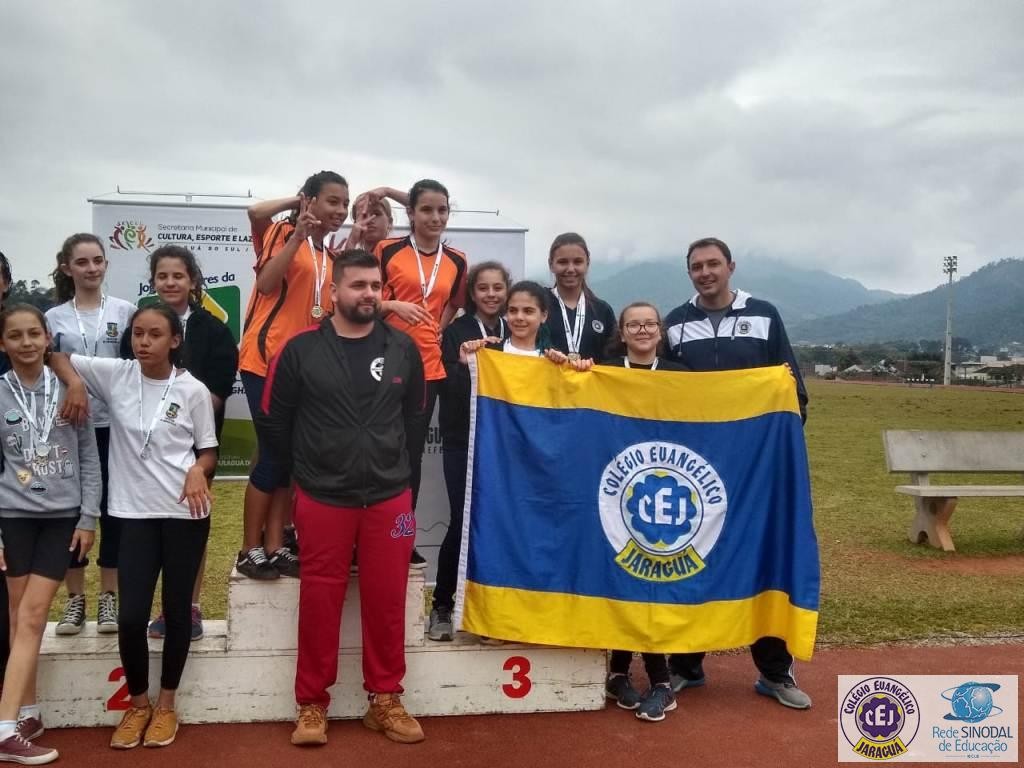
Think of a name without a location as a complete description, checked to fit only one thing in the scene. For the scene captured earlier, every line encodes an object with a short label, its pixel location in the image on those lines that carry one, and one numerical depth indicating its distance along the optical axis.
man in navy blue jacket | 4.66
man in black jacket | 3.88
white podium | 4.10
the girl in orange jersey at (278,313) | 4.29
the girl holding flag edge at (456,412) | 4.59
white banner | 7.25
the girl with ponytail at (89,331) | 4.31
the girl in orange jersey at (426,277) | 4.56
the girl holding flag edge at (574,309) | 4.89
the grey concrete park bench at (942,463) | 8.31
